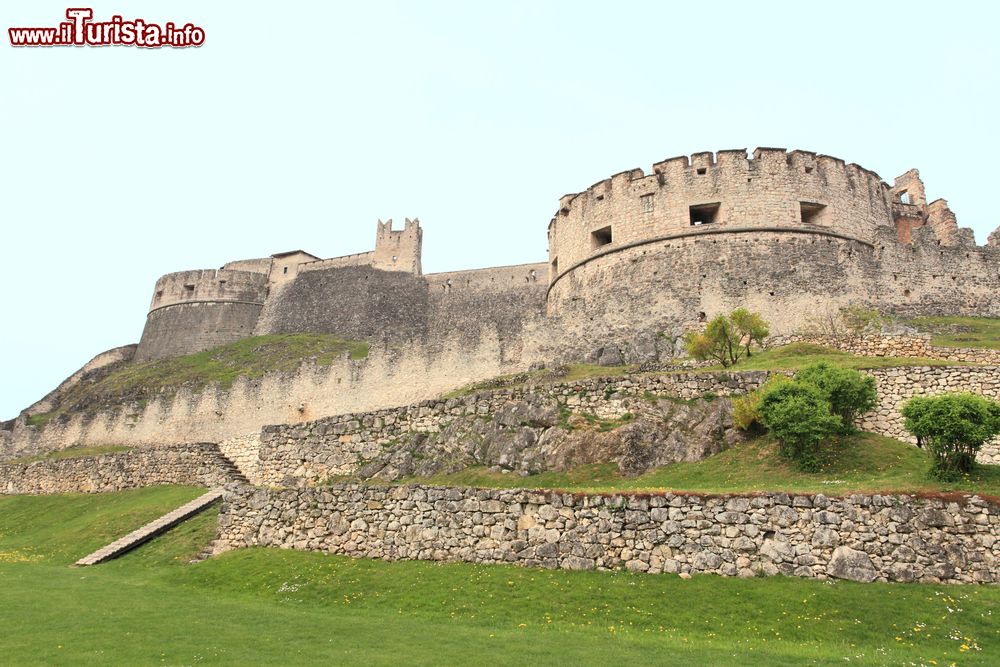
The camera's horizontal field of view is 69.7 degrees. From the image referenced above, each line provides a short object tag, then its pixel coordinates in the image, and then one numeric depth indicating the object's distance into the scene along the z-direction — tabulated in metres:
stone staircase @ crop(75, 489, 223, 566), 18.14
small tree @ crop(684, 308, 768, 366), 22.53
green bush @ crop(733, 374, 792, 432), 16.81
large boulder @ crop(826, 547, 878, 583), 11.36
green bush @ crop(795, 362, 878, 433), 15.88
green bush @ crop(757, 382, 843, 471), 15.01
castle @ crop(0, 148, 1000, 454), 27.62
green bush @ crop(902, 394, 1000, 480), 12.95
